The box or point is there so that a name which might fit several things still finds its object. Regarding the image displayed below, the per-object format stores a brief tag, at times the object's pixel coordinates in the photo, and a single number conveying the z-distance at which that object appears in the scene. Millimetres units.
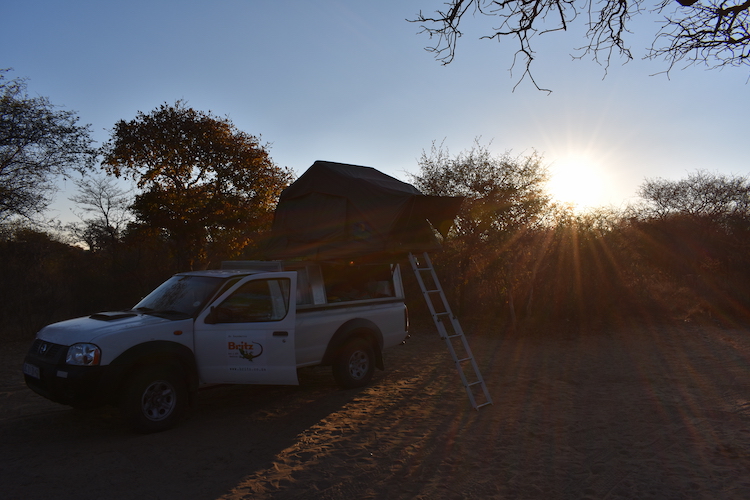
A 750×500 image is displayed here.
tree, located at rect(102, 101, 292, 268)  15594
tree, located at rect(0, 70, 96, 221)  14109
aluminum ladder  7073
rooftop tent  7539
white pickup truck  5371
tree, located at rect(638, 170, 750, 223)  31094
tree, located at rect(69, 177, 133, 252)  24688
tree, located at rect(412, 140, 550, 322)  14820
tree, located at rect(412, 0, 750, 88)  5109
